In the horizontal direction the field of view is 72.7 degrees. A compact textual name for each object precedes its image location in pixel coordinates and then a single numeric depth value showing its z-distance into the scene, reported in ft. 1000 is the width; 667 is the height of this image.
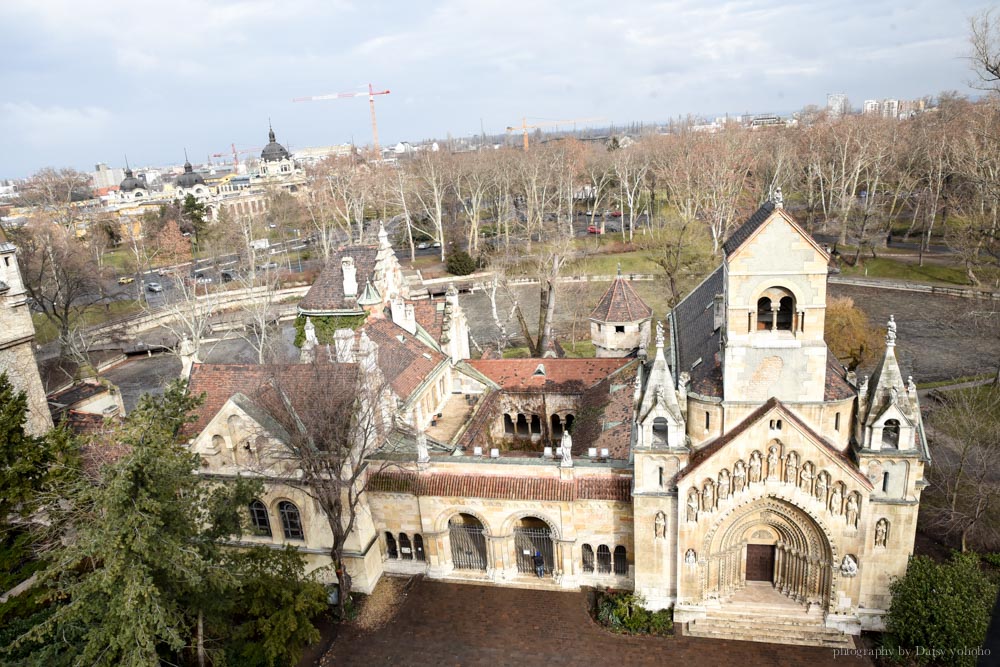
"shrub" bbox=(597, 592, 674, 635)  75.51
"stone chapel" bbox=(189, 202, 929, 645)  68.95
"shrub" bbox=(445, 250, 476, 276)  256.32
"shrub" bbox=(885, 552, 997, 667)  64.95
